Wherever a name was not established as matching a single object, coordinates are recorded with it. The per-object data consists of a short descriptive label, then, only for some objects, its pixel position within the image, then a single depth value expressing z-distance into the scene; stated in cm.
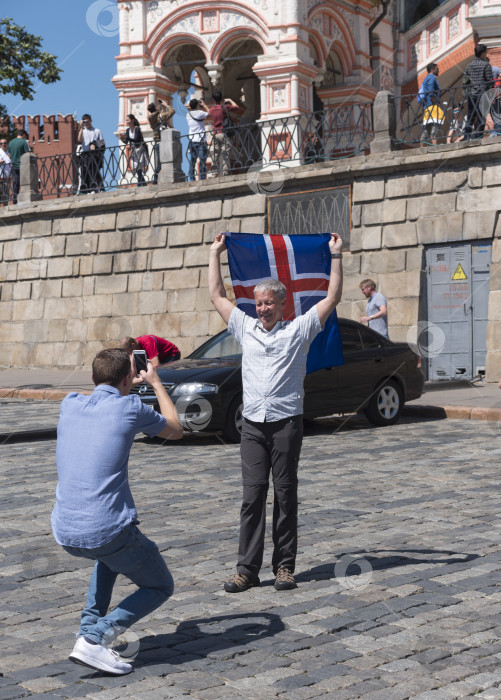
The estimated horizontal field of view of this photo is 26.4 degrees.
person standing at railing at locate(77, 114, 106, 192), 2506
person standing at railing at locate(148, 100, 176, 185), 2603
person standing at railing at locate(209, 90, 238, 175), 2292
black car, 1280
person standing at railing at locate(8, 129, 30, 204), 2742
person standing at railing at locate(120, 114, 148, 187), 2414
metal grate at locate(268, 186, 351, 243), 2103
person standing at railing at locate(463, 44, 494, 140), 1912
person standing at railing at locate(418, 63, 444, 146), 1959
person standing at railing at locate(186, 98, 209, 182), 2341
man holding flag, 621
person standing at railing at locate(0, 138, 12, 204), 2748
